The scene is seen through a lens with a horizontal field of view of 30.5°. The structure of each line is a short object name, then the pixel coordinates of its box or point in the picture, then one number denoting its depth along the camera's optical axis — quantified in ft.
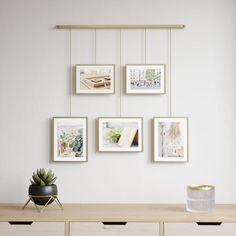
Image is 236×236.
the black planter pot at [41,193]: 8.45
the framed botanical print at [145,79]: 9.32
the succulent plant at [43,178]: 8.62
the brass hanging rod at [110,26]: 9.34
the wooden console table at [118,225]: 7.90
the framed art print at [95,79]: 9.33
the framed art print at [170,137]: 9.27
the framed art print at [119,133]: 9.30
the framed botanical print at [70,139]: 9.30
